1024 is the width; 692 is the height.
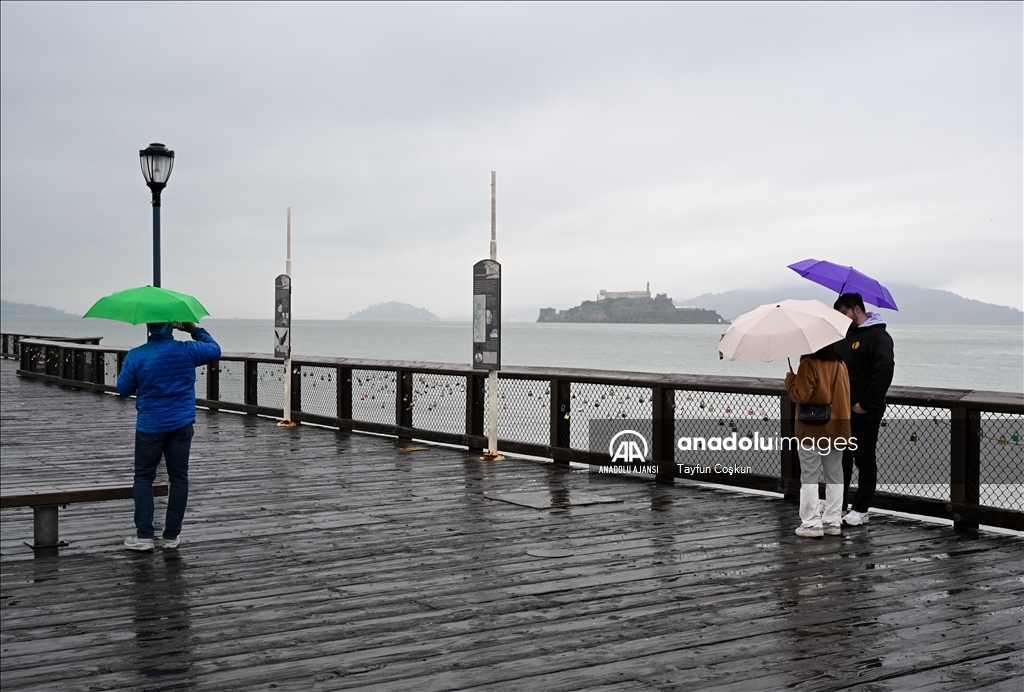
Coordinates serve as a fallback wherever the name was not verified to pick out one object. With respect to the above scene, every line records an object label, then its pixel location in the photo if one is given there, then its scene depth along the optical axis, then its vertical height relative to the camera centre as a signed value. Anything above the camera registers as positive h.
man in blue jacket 6.53 -0.48
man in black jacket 7.07 -0.29
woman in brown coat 6.88 -0.70
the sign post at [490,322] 10.90 +0.16
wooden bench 6.46 -1.08
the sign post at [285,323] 14.38 +0.19
